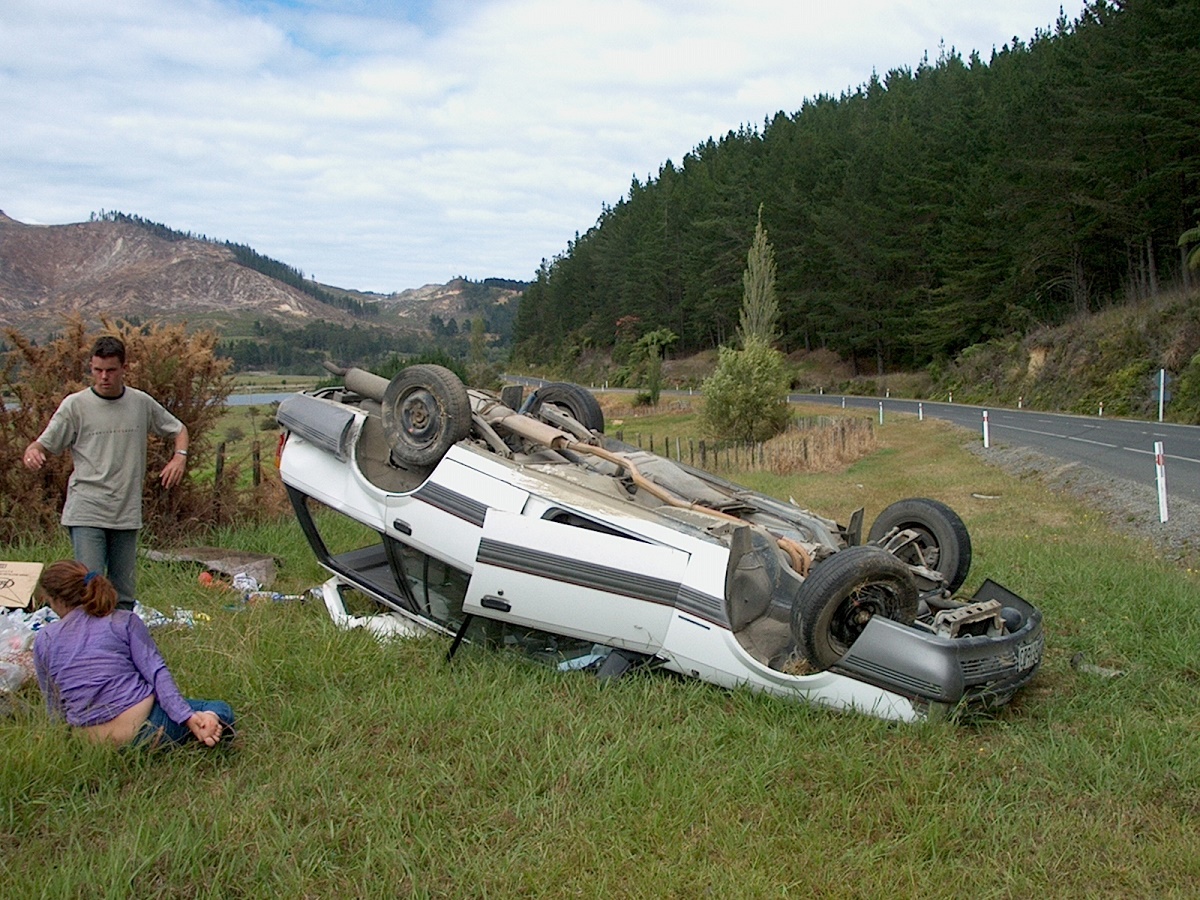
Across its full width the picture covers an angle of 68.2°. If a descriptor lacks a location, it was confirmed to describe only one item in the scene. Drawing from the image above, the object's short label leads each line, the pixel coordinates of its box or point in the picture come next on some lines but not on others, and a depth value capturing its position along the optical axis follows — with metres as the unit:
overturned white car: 4.40
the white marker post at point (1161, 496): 10.10
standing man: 5.32
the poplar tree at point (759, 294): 34.88
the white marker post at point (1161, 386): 24.17
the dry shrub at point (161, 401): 8.38
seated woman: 3.93
